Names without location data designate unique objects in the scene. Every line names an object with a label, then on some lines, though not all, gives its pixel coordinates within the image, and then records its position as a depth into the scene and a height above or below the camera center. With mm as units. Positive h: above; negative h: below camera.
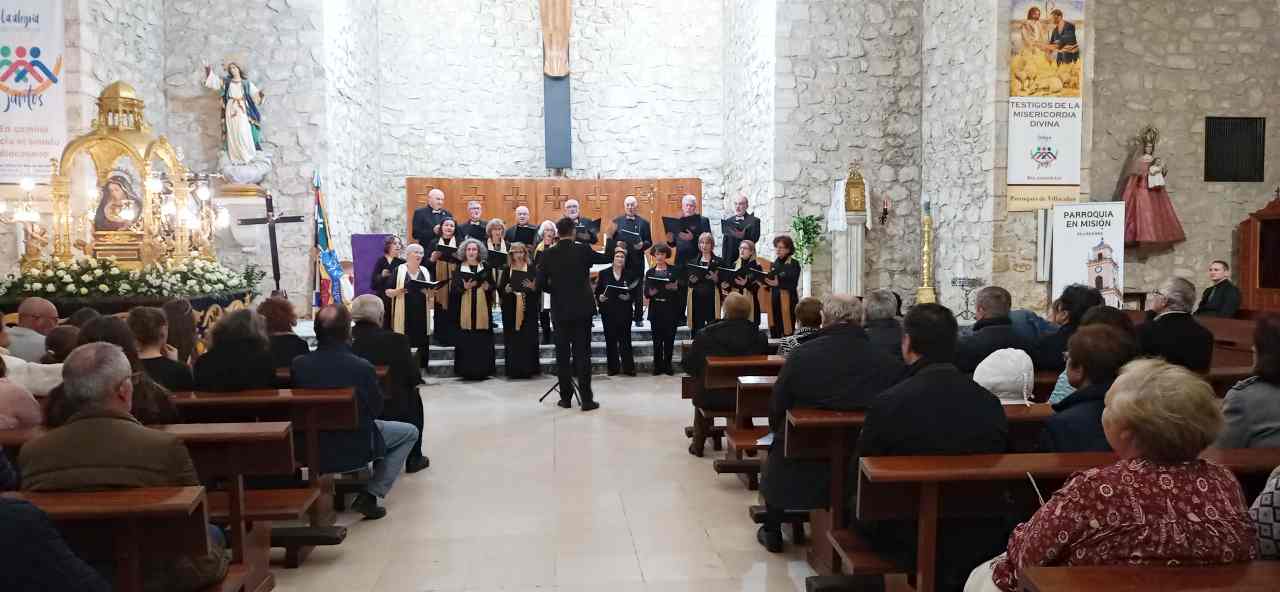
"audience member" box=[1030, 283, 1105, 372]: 4602 -426
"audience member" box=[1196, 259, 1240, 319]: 7809 -473
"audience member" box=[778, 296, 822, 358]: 4891 -402
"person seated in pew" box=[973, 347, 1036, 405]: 3715 -564
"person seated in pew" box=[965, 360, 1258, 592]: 1804 -524
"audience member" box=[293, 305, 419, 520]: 4180 -680
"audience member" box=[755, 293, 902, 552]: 3559 -566
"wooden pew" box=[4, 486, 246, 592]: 2205 -738
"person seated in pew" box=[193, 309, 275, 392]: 3984 -522
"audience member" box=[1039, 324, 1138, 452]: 2830 -490
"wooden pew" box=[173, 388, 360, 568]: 3766 -750
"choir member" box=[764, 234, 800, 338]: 8883 -448
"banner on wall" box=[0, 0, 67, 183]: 8555 +1531
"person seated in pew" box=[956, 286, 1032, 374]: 4332 -443
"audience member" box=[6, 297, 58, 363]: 4457 -436
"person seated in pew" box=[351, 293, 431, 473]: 5012 -607
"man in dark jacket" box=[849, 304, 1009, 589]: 2748 -581
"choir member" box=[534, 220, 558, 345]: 8317 -128
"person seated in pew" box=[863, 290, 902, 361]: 4586 -417
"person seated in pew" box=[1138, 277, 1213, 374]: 3748 -417
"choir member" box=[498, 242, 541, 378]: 8469 -735
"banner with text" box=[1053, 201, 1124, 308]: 9031 -9
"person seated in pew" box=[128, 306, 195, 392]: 3697 -417
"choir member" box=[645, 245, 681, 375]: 8672 -615
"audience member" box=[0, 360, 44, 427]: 3094 -569
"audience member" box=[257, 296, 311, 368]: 4848 -495
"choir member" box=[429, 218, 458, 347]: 8773 -262
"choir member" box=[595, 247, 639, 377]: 8656 -665
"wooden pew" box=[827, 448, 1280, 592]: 2521 -734
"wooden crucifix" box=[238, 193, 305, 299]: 8844 +242
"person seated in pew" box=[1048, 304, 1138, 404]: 3719 -346
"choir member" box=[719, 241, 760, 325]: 8898 -375
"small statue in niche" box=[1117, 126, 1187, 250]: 10617 +435
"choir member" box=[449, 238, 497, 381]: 8484 -682
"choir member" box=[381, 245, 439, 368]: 8531 -526
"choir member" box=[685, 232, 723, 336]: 8953 -466
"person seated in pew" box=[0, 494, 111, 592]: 1733 -618
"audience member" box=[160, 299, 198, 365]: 4418 -396
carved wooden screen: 12875 +721
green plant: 10852 +107
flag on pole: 10188 -256
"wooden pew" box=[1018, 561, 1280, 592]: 1700 -658
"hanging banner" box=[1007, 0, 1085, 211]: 9195 +1475
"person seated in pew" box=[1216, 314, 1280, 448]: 2771 -509
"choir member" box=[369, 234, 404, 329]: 8555 -253
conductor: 7102 -479
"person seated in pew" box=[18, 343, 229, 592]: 2375 -547
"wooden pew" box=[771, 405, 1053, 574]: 3344 -776
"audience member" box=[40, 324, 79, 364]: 3814 -416
